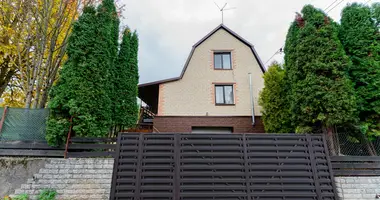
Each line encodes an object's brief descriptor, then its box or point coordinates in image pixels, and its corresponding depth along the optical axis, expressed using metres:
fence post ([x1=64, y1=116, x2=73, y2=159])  4.28
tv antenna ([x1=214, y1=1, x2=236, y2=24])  10.11
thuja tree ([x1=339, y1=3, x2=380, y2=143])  4.59
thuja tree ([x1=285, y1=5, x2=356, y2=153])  4.43
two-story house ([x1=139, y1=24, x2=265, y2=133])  8.34
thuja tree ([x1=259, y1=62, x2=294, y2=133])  6.45
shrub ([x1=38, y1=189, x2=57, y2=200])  3.70
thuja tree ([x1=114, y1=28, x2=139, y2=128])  6.91
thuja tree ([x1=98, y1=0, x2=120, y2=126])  5.47
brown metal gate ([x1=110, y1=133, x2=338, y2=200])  3.23
